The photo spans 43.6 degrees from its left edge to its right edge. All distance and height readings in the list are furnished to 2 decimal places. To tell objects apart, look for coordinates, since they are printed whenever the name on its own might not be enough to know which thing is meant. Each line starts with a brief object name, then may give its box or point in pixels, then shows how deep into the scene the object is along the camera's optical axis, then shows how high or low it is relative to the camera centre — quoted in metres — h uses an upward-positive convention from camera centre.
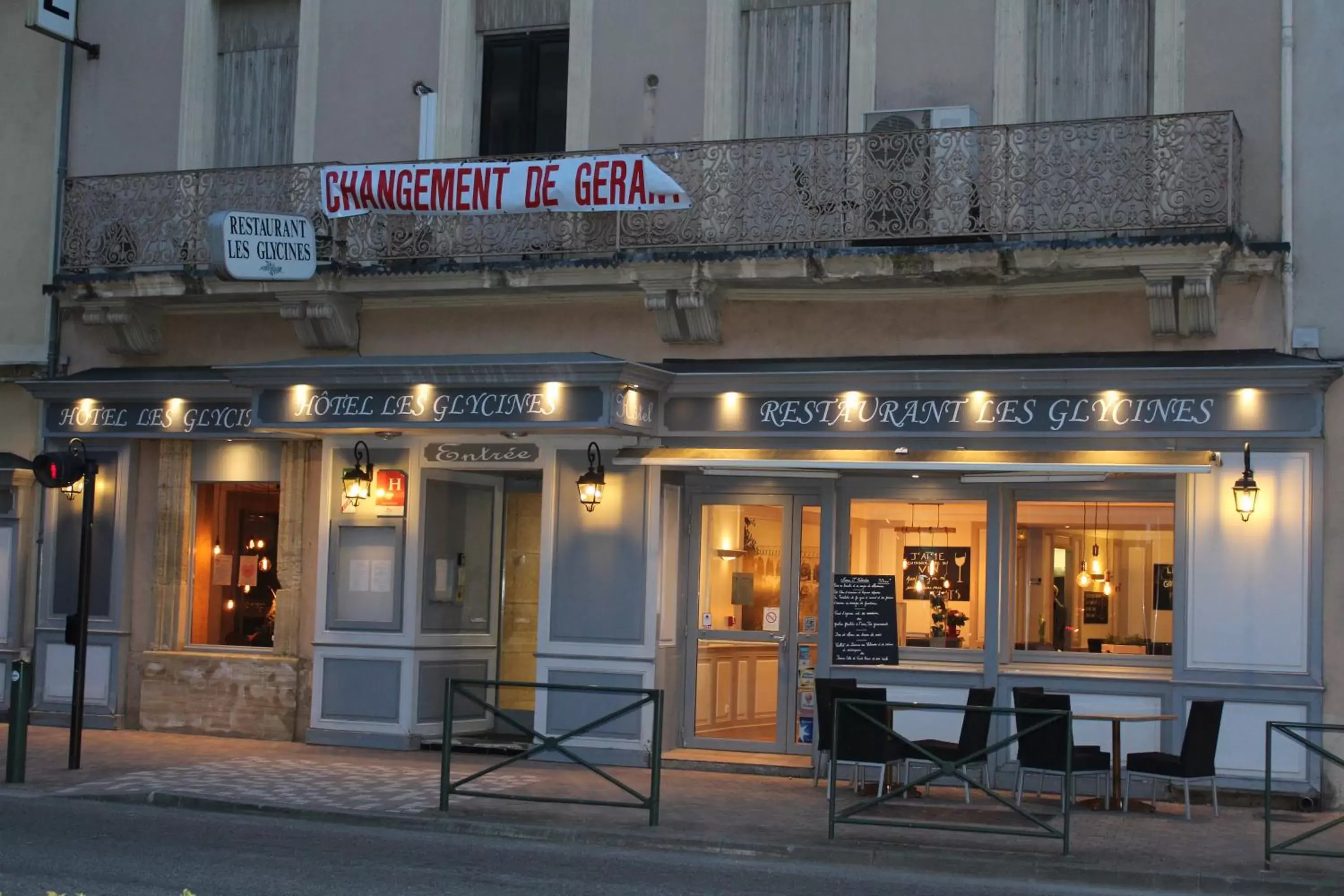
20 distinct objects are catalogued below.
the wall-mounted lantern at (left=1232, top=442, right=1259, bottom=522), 13.28 +0.76
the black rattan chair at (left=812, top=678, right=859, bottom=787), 13.43 -1.04
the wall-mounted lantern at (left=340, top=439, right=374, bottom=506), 15.98 +0.78
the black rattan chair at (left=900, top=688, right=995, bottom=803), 12.99 -1.25
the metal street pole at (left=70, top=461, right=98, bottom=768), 14.08 -0.61
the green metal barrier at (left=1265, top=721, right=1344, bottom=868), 10.14 -1.18
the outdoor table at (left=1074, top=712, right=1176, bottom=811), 12.66 -1.28
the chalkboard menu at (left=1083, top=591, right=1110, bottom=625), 14.35 -0.20
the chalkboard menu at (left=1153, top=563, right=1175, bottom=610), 14.07 +0.01
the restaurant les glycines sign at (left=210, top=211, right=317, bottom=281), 15.10 +2.86
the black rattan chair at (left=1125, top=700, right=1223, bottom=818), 12.61 -1.26
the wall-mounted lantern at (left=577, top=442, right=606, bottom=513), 15.23 +0.80
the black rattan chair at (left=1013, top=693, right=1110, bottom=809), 12.34 -1.24
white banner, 14.64 +3.40
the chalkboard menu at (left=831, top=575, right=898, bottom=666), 14.80 -0.39
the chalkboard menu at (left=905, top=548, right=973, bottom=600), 14.84 +0.07
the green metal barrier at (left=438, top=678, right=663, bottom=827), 11.62 -1.24
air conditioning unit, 14.04 +3.34
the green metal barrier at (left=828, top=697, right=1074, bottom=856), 10.87 -1.37
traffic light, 14.23 +0.71
